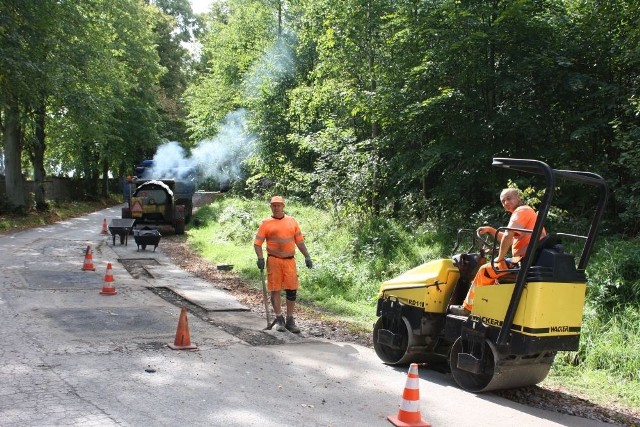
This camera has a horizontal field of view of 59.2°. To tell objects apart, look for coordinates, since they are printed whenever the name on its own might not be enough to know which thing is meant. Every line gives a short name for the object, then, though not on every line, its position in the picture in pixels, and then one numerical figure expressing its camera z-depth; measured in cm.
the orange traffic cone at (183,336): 697
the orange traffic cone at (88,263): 1305
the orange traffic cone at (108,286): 1039
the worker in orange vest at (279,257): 841
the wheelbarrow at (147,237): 1719
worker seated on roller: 562
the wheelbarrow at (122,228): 1833
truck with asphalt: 2138
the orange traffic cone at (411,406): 461
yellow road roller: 525
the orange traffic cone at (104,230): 2221
